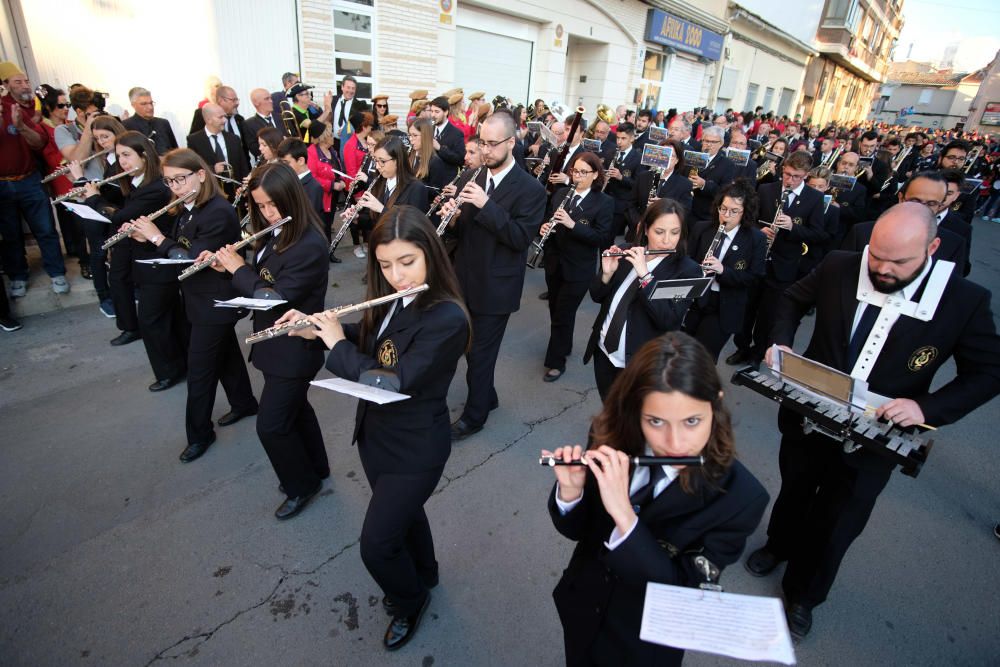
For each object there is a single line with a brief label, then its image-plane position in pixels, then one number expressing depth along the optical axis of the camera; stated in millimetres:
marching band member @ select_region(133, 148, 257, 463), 3508
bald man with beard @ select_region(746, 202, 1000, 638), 2230
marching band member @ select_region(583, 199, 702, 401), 3188
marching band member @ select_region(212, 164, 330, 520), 2957
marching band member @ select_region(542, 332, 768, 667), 1529
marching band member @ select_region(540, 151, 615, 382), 4789
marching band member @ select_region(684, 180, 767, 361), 4102
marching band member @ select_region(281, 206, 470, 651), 2217
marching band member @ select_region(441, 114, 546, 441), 3756
